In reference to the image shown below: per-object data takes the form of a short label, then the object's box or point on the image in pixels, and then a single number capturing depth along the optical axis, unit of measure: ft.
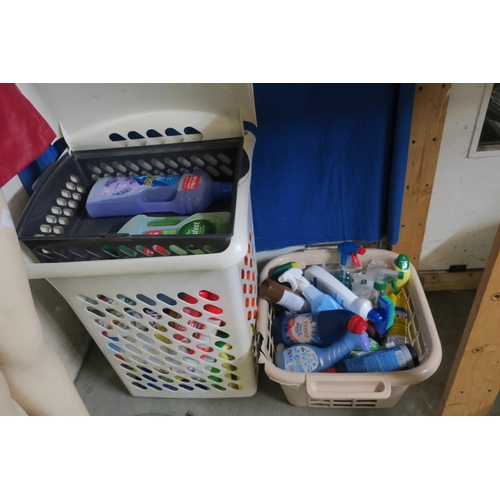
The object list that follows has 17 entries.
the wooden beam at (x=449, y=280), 4.09
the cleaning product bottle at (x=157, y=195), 2.77
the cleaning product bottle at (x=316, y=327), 2.99
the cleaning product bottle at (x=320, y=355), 3.06
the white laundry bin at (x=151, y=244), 2.29
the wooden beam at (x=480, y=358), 2.15
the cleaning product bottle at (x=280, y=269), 3.57
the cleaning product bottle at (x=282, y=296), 3.37
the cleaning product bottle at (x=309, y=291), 3.35
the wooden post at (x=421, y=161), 2.87
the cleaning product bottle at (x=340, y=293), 3.26
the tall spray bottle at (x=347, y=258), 3.52
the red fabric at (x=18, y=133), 2.35
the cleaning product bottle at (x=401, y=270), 3.38
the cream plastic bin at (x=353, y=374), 2.77
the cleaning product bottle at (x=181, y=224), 2.51
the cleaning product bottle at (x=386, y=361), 2.94
